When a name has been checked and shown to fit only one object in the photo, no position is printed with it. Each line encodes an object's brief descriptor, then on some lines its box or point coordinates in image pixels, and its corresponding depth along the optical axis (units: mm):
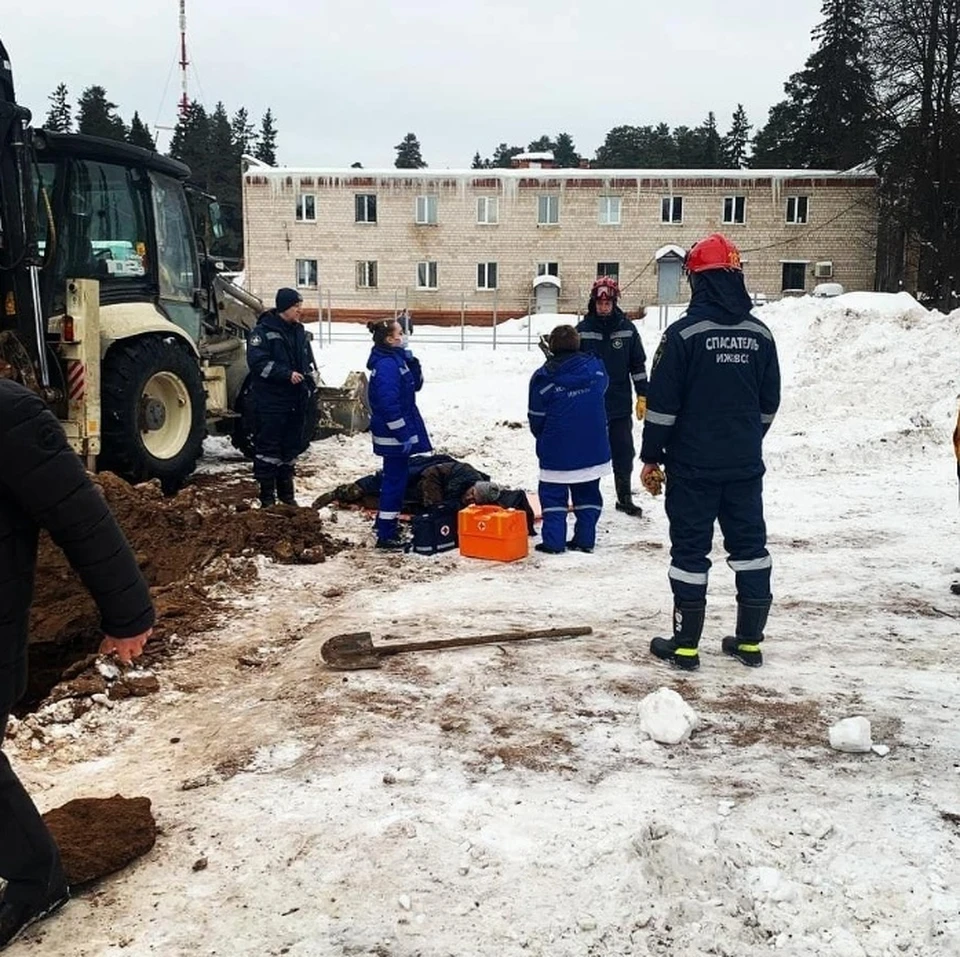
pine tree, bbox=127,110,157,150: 62800
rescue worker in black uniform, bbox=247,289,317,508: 7805
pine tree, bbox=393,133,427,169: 83750
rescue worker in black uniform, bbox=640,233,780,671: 4559
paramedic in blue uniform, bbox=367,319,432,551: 7062
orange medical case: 6738
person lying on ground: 7355
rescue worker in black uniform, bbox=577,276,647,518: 8336
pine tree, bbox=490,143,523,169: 79375
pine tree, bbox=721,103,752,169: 58375
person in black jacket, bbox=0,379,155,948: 2381
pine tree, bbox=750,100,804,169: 51906
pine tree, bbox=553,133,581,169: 83919
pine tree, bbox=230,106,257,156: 76925
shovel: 4598
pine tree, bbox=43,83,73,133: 71738
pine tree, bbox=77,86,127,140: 68312
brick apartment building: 36281
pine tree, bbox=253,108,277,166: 79125
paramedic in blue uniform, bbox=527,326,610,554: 6977
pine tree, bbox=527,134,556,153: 88212
